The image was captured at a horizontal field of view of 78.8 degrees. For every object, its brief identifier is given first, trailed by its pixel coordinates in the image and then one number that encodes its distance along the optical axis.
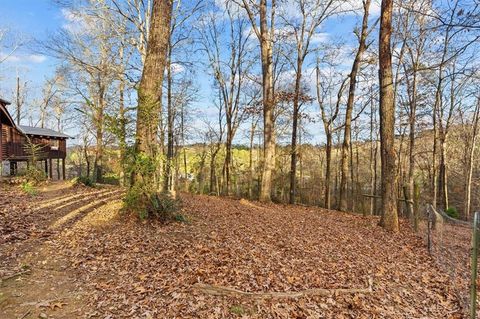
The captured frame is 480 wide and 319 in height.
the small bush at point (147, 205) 6.57
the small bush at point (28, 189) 10.33
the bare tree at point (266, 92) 13.68
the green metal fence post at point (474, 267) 3.66
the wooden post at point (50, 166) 24.52
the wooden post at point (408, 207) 12.76
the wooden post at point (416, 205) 9.68
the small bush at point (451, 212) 19.43
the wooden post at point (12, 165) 21.49
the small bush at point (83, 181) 13.83
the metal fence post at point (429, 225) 7.43
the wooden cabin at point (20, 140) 18.31
